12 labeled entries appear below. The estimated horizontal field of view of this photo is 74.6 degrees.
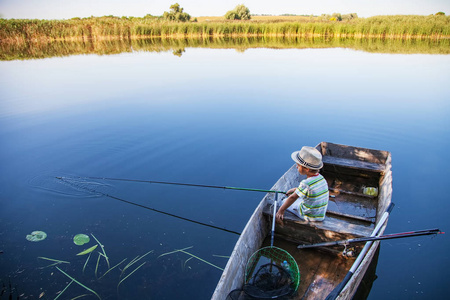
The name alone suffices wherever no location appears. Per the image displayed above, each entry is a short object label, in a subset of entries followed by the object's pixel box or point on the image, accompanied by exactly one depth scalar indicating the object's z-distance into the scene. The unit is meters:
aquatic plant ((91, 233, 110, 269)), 4.29
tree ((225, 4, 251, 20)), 53.53
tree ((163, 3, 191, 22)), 53.34
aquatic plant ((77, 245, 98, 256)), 4.39
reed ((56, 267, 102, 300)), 3.76
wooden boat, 3.27
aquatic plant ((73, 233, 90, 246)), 4.60
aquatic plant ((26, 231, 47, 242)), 4.67
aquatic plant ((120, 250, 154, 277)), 4.17
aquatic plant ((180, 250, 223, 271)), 4.20
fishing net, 3.09
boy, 3.68
